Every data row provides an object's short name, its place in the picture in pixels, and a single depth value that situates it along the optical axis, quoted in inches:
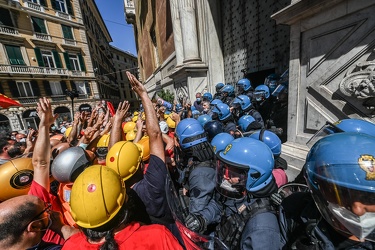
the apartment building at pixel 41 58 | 659.4
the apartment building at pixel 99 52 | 1024.4
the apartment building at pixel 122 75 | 1828.2
